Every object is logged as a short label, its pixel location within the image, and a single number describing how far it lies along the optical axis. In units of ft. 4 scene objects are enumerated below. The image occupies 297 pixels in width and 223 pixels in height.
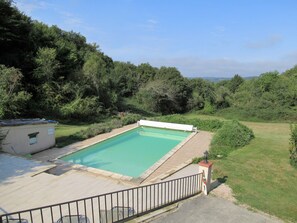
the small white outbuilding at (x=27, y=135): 34.94
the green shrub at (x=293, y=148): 33.30
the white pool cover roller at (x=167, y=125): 61.16
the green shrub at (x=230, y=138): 44.33
